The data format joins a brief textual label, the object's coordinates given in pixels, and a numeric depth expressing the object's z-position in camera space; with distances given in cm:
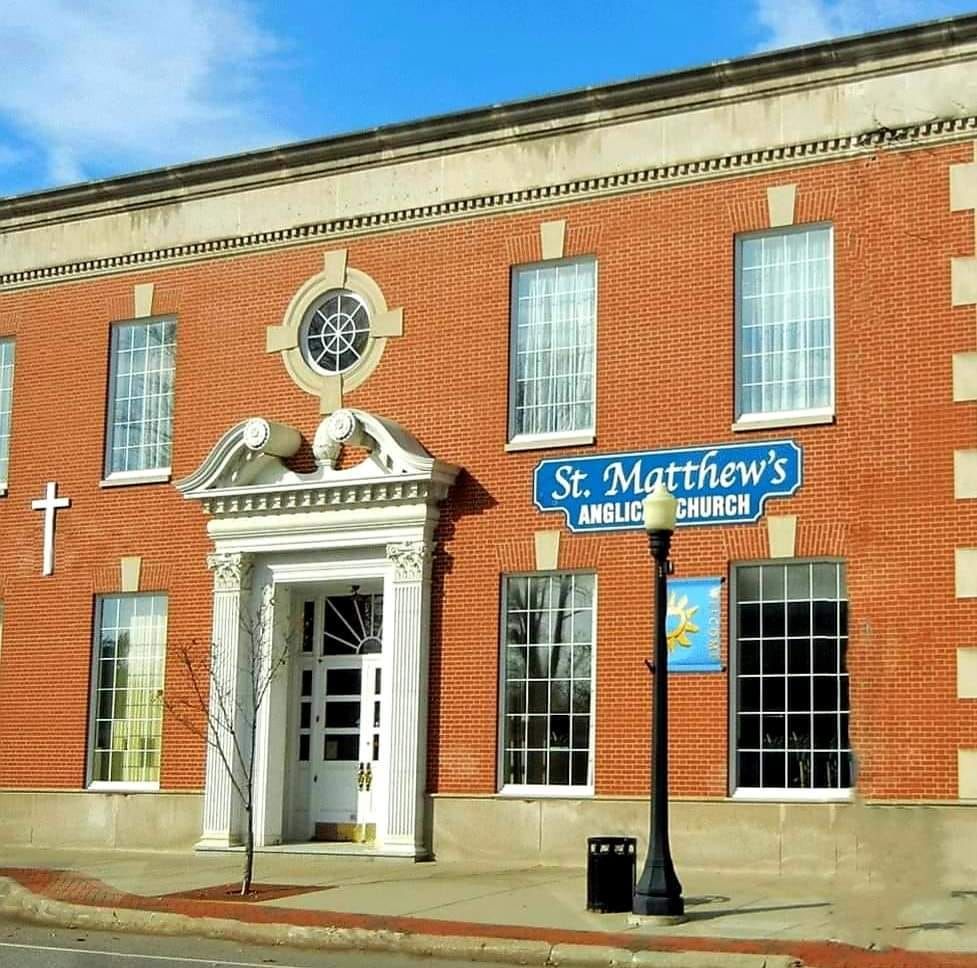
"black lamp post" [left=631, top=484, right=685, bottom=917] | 1562
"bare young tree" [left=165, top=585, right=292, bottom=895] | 2248
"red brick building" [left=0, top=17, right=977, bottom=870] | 1912
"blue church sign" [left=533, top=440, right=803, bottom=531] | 1977
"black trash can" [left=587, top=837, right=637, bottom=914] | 1623
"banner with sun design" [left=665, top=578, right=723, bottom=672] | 1978
